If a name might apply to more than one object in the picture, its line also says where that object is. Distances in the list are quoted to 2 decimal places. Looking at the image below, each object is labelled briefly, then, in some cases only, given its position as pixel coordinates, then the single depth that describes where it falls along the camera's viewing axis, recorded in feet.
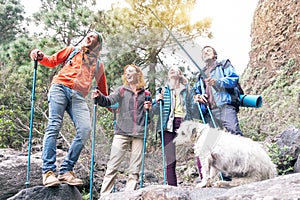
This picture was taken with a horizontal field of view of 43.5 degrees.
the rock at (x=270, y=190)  6.40
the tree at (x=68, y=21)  28.55
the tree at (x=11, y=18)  44.92
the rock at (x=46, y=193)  12.30
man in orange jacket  12.21
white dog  11.31
